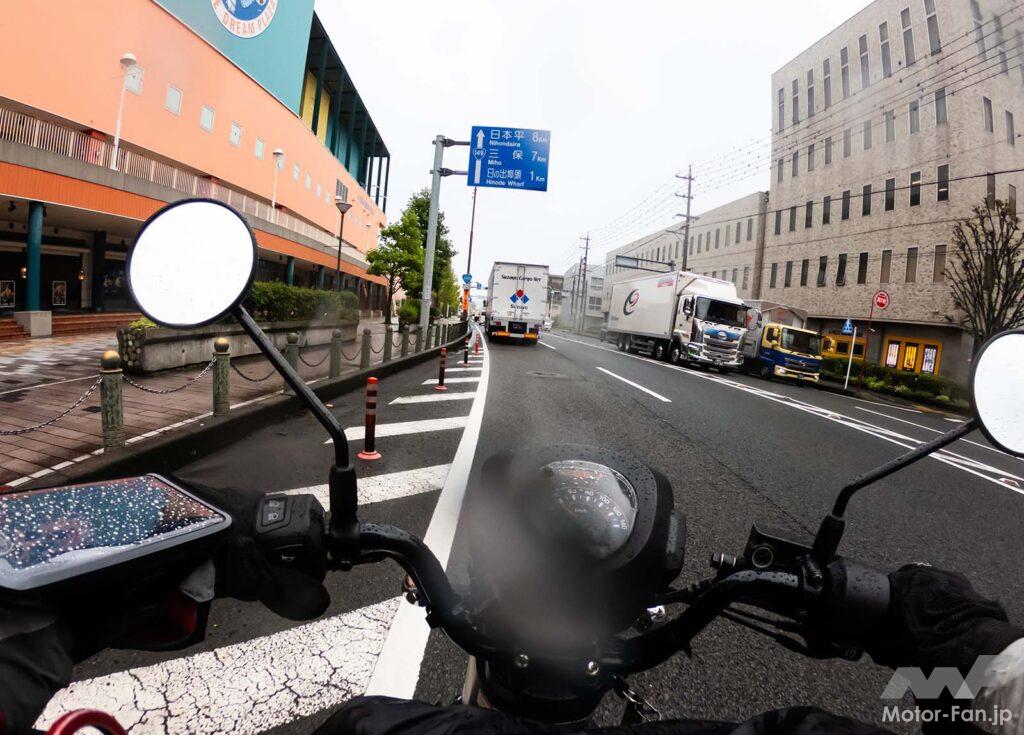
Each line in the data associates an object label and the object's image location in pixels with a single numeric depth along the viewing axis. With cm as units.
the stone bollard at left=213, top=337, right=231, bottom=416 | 605
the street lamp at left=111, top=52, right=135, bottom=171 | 1927
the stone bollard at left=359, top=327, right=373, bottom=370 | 1144
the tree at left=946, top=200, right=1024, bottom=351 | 1808
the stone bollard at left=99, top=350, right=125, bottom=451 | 443
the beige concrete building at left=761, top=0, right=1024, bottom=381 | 2325
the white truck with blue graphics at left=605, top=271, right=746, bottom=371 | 2136
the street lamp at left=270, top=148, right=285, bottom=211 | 3108
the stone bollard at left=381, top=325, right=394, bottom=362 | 1283
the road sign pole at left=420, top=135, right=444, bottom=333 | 1833
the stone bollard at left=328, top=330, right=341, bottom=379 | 963
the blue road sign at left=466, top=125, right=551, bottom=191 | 1800
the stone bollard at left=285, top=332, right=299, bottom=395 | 774
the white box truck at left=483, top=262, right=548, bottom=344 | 2670
